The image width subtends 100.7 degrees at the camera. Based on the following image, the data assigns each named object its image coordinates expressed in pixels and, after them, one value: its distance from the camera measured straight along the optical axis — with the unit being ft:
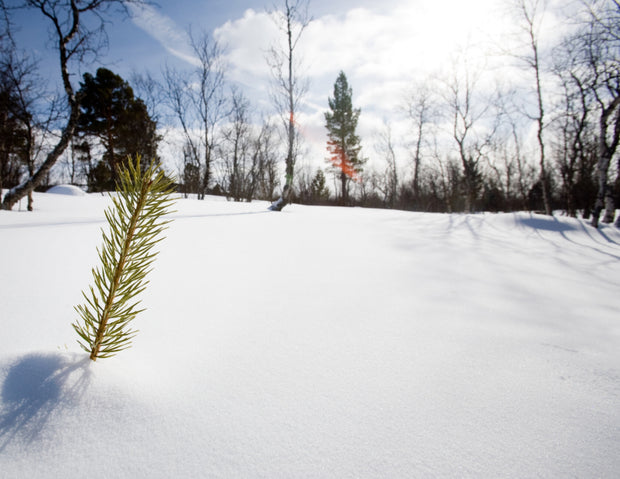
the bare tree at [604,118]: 26.43
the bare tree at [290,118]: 26.99
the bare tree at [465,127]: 46.82
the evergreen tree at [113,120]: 55.42
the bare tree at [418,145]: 63.77
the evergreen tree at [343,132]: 79.51
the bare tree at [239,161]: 66.13
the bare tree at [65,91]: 17.52
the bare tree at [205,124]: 48.75
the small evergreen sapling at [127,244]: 2.57
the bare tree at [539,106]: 33.47
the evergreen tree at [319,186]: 115.03
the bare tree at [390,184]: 88.22
